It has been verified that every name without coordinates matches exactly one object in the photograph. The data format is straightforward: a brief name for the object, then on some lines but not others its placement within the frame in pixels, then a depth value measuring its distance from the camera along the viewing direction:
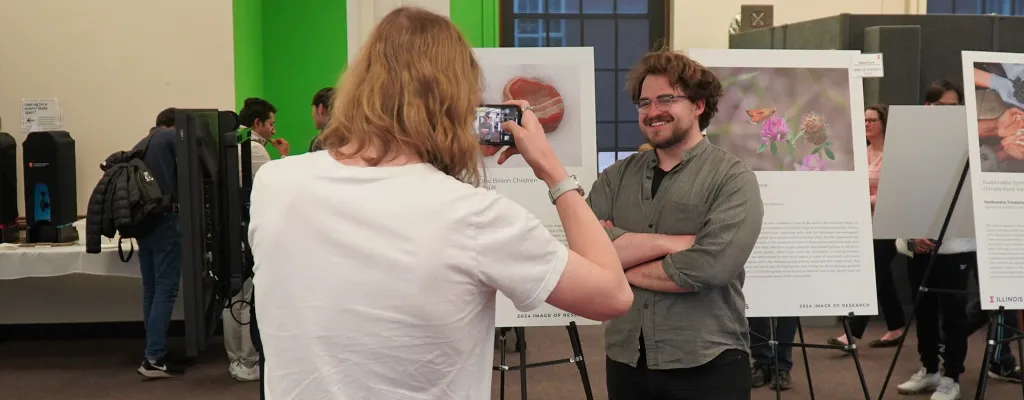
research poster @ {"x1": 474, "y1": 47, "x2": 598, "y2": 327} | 3.20
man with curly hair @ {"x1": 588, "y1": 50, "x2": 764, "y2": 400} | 2.32
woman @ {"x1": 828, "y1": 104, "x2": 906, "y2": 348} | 4.79
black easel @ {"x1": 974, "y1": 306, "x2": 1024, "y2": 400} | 3.32
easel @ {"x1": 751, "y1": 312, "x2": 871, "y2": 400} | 3.19
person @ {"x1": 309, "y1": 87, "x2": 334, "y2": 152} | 4.58
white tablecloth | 4.90
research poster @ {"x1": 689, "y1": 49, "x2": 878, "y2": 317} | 3.18
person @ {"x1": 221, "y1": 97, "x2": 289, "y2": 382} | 4.70
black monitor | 2.68
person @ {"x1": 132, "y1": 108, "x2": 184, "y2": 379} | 4.68
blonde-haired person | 1.15
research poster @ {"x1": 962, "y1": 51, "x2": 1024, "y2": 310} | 3.34
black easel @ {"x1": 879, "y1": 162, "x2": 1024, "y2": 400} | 3.33
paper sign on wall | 5.73
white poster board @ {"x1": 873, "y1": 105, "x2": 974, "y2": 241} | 4.07
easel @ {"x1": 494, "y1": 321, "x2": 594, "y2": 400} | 2.96
